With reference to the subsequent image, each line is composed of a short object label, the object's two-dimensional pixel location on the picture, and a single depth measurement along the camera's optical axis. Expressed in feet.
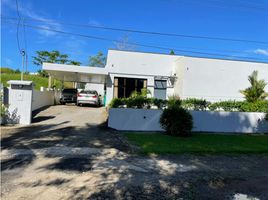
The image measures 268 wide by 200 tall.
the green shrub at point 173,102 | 31.43
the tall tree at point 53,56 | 138.43
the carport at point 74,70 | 48.77
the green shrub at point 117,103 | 31.60
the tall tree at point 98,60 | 153.14
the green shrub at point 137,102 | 31.58
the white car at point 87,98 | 54.48
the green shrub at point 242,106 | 34.04
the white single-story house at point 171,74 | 49.21
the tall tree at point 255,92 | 47.16
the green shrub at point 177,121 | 28.17
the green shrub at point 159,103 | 32.07
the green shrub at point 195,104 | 33.08
